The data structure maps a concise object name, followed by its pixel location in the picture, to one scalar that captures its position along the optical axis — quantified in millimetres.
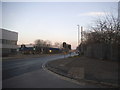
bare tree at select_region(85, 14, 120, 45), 21000
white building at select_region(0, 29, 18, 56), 55647
